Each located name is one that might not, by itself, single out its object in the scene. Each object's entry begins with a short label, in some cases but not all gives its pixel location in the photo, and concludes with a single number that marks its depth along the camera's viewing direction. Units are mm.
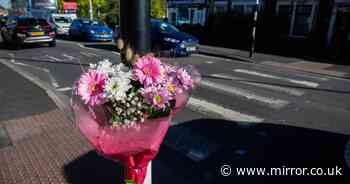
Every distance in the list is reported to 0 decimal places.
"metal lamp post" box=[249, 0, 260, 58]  12102
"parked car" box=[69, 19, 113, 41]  18656
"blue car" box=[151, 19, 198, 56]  12570
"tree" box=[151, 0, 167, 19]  41688
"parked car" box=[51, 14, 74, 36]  23367
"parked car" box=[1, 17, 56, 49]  14023
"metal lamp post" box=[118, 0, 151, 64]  1717
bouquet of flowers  1562
